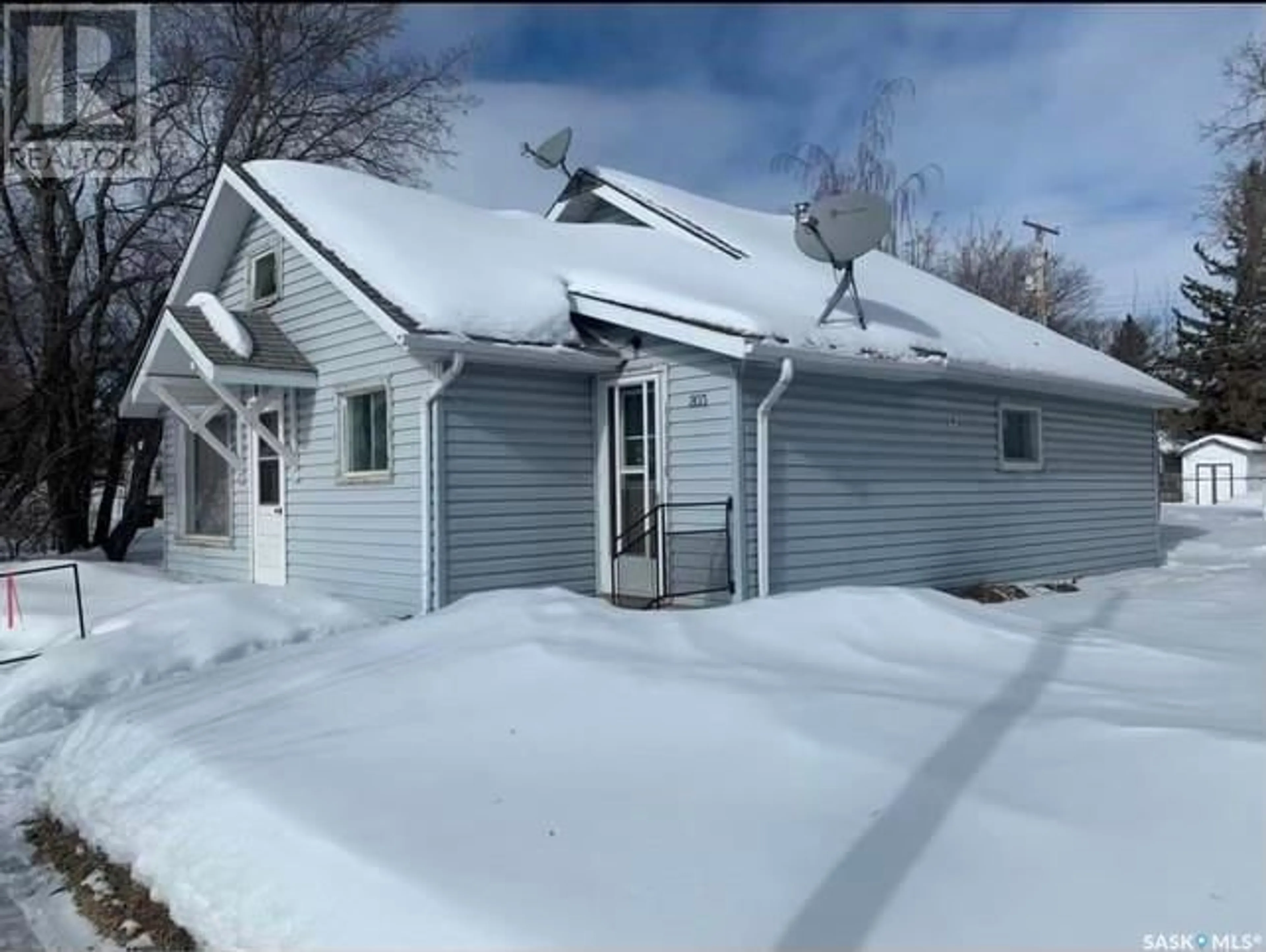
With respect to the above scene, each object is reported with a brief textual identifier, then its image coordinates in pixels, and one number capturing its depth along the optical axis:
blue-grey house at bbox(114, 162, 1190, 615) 9.43
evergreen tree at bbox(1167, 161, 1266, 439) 39.47
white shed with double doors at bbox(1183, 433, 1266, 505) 39.91
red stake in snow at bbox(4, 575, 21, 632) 9.55
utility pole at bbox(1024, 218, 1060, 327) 32.81
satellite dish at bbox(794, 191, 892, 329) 10.40
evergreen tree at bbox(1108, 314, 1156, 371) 50.25
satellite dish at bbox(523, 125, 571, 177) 14.95
